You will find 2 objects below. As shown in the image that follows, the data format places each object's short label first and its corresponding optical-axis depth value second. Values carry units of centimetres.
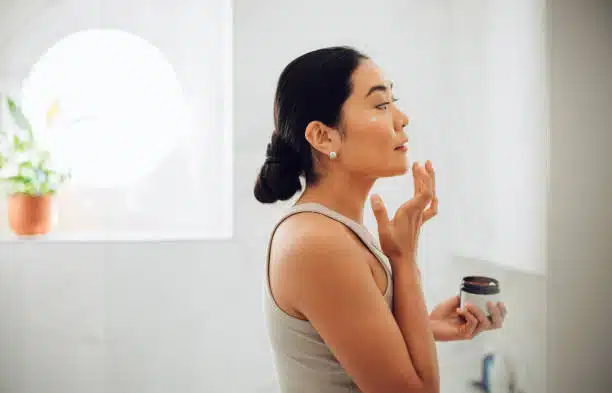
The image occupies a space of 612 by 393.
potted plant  143
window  164
